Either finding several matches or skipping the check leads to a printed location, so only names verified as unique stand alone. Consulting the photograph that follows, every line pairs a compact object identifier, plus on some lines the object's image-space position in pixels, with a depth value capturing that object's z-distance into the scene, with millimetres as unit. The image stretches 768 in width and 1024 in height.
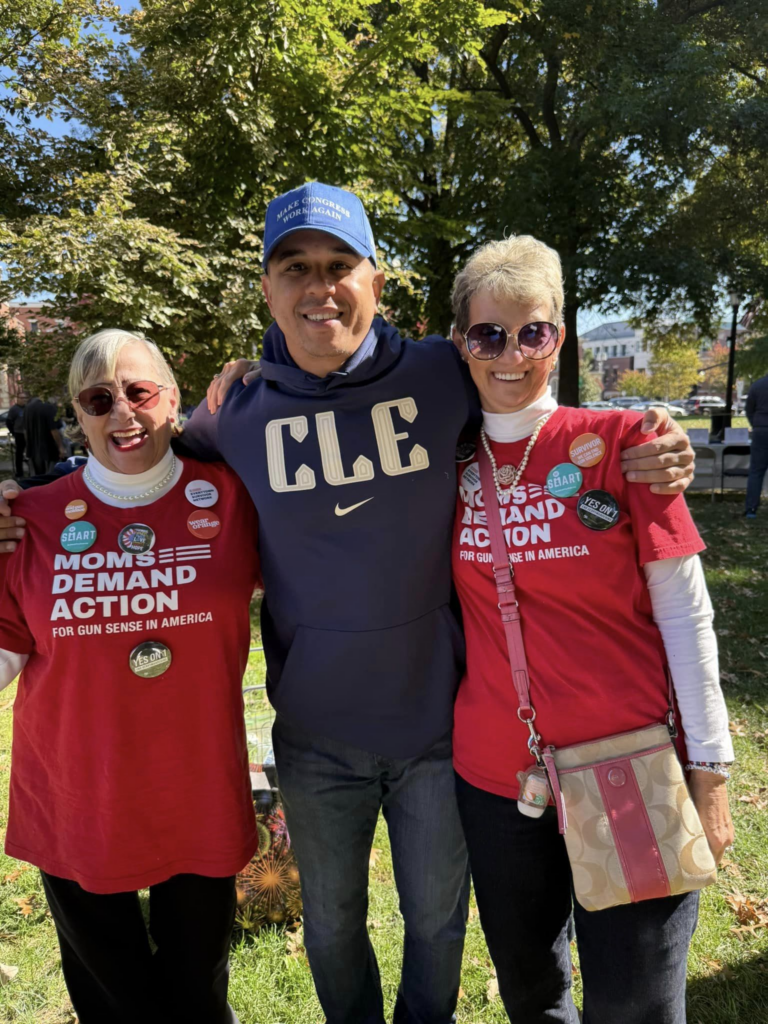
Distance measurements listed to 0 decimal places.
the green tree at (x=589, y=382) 77500
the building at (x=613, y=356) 102938
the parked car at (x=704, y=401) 60362
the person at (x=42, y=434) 10391
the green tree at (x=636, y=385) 70450
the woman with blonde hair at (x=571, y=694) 1676
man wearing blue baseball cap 2043
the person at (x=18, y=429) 13023
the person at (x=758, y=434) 9602
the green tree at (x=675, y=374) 51000
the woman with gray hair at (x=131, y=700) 1896
